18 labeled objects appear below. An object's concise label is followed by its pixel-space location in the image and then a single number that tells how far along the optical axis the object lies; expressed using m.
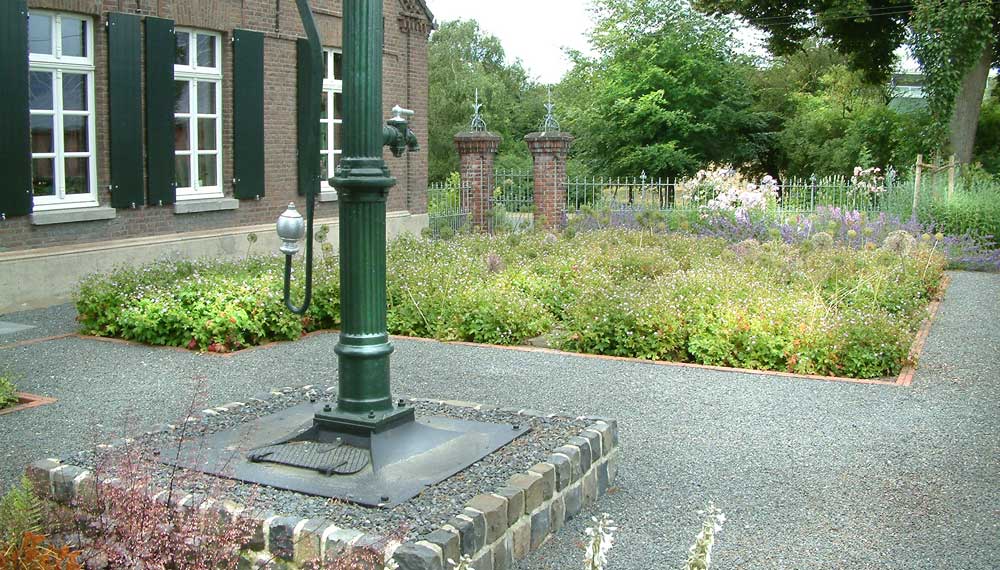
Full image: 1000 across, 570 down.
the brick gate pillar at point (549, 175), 19.72
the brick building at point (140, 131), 10.78
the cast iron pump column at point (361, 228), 4.33
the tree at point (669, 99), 34.19
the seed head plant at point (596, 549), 2.58
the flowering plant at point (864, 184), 18.36
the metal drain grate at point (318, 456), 4.27
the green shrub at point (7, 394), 6.57
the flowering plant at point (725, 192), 17.17
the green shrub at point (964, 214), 17.56
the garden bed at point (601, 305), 8.16
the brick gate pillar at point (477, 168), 19.34
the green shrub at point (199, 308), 8.66
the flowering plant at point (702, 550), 2.49
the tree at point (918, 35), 22.73
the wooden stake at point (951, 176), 18.89
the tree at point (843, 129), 29.33
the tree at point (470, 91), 47.91
